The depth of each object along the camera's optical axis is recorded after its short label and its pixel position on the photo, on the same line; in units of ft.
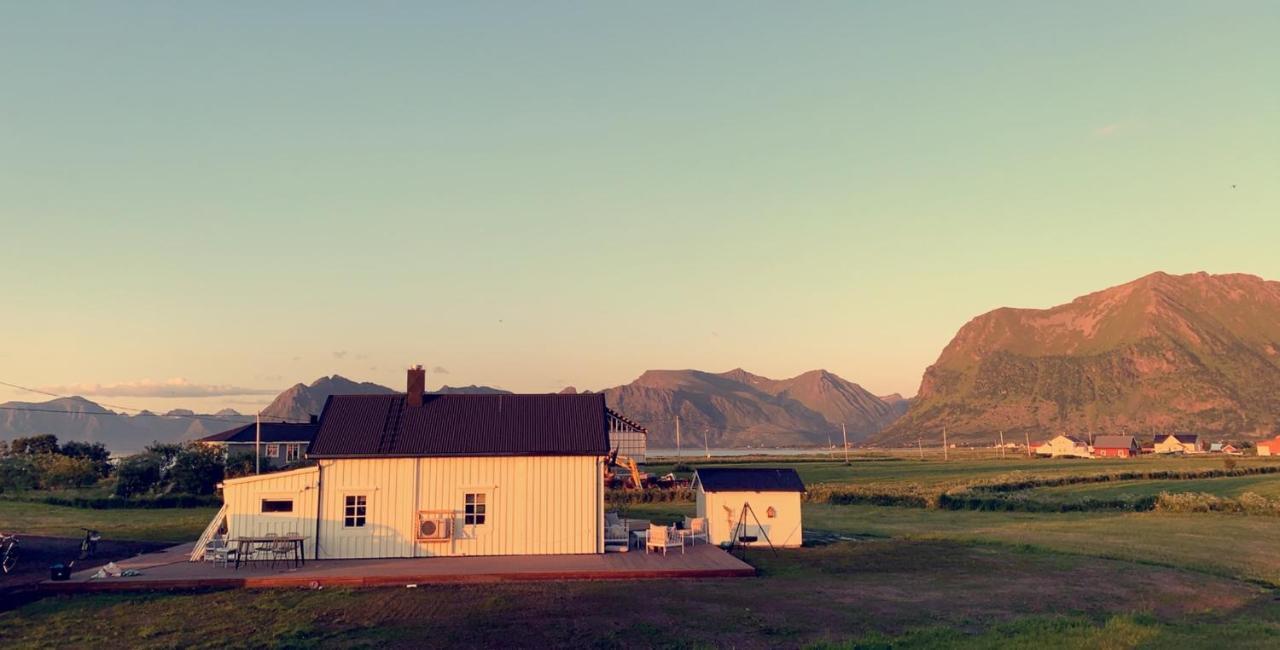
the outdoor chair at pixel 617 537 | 85.81
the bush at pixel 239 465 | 171.83
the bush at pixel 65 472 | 190.70
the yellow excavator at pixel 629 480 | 174.50
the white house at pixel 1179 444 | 547.90
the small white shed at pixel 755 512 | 92.58
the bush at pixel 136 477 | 170.40
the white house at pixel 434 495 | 81.41
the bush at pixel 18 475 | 181.57
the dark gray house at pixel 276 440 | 247.91
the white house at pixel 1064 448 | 485.56
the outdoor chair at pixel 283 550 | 77.10
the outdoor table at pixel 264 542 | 75.36
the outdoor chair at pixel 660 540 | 83.92
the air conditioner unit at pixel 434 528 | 81.46
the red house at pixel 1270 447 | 486.79
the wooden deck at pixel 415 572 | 67.56
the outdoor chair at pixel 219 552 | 76.89
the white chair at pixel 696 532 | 91.16
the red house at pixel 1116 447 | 480.64
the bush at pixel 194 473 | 171.01
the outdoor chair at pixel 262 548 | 77.05
